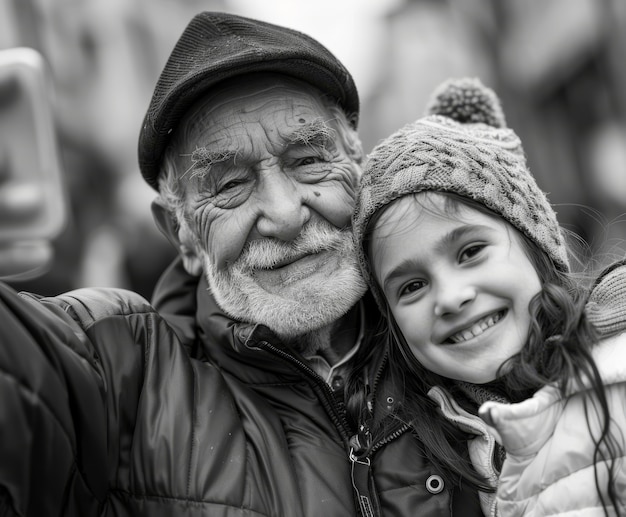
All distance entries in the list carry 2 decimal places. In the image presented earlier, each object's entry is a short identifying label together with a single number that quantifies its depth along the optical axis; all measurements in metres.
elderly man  0.69
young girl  0.68
